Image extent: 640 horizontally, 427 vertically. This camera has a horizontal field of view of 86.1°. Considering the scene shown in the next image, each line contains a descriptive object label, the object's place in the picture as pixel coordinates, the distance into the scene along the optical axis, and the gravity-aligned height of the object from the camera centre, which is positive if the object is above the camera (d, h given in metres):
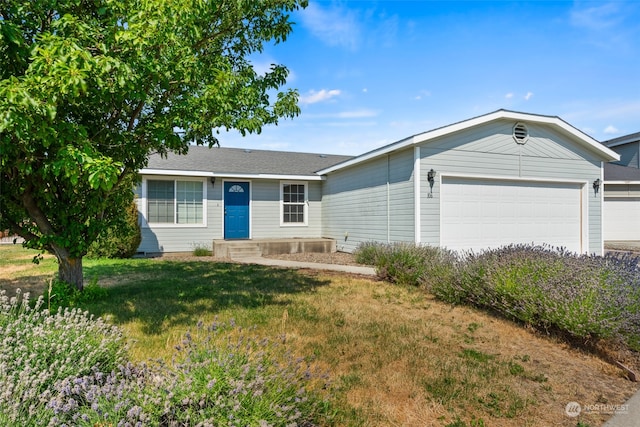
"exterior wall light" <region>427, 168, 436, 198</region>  9.30 +1.02
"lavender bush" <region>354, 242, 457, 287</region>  6.38 -0.99
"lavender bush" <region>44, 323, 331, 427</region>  1.88 -1.06
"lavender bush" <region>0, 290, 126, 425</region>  1.91 -0.96
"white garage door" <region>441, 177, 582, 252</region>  9.78 +0.05
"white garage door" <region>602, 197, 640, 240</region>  16.25 -0.09
